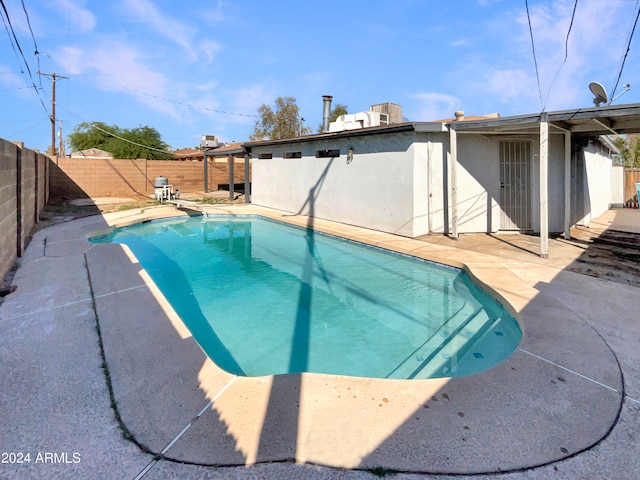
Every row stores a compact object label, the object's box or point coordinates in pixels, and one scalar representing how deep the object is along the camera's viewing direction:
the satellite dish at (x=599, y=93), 7.05
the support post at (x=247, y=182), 16.86
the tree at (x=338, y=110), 32.50
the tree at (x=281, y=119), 34.06
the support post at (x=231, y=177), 18.42
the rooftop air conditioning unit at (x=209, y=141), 22.04
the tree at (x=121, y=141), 31.45
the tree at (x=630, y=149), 26.11
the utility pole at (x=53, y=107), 23.59
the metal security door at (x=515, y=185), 9.23
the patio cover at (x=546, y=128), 6.06
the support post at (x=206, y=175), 20.54
